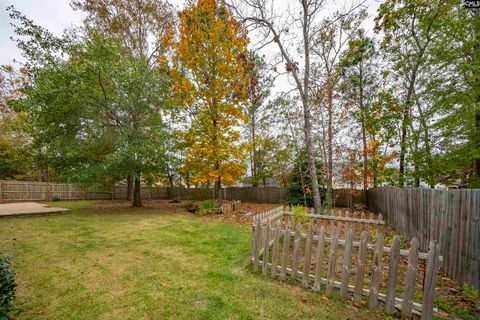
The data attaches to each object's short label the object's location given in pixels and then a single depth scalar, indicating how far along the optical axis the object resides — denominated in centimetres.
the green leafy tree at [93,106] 881
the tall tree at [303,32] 771
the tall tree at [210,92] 959
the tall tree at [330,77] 893
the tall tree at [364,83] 1214
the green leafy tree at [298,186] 1209
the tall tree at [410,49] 763
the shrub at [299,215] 561
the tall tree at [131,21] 1323
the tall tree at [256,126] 1767
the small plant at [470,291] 288
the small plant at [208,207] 1021
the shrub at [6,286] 188
